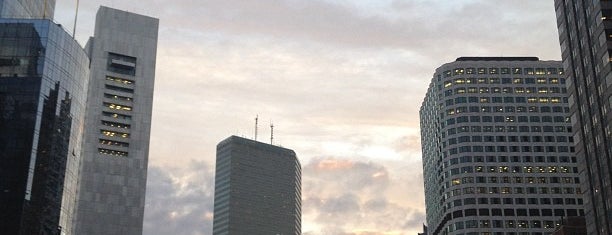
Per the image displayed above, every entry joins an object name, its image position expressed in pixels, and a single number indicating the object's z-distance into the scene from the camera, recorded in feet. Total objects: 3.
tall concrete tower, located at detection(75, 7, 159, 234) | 631.97
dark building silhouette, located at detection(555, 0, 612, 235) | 445.78
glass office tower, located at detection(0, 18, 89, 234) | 439.22
